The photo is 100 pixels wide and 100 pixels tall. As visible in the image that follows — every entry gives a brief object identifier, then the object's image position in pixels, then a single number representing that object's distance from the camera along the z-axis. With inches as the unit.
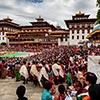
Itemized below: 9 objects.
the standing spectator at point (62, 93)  97.4
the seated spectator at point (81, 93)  89.7
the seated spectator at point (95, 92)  59.0
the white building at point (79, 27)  1412.0
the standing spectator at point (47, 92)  94.5
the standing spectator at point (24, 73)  201.5
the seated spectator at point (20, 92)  83.3
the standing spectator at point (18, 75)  214.2
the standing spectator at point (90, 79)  75.5
